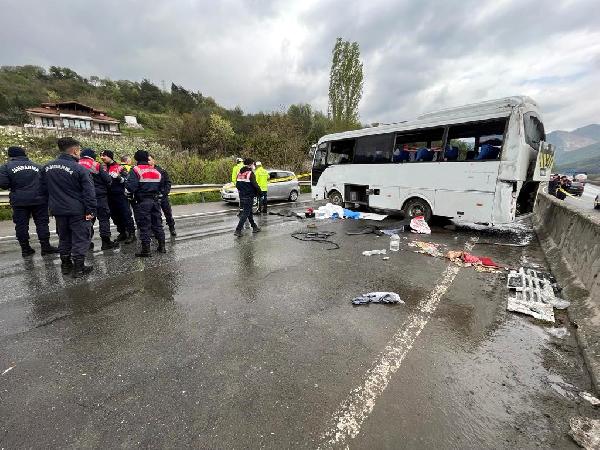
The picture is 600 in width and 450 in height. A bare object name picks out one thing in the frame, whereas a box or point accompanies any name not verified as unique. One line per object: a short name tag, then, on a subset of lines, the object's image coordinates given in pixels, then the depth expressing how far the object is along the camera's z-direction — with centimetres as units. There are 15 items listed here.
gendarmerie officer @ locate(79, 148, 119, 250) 589
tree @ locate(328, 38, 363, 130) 3023
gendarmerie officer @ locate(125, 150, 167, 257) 542
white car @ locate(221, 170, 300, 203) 1309
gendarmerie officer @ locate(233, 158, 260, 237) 721
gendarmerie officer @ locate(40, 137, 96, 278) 452
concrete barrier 295
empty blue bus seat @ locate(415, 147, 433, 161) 808
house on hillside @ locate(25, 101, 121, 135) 4625
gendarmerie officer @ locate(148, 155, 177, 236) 678
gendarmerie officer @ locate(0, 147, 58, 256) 528
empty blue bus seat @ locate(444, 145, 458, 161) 760
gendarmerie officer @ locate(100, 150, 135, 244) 636
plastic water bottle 619
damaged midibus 669
